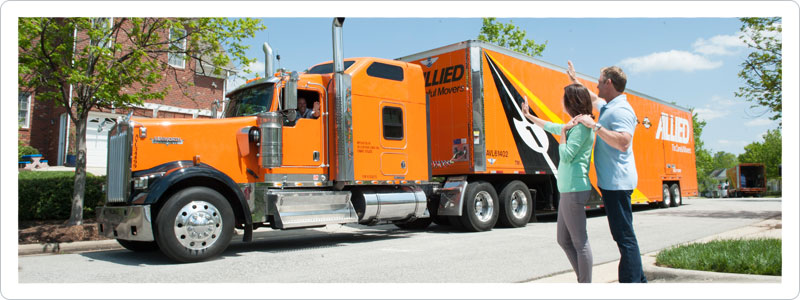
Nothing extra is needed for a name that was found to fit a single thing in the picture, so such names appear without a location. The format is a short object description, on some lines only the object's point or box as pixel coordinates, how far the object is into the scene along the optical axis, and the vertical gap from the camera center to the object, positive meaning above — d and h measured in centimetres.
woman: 402 -7
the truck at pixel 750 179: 4034 -117
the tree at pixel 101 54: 885 +198
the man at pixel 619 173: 386 -6
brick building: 1898 +164
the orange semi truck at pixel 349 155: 690 +19
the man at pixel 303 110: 849 +89
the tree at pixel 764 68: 1086 +192
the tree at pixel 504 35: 2055 +493
